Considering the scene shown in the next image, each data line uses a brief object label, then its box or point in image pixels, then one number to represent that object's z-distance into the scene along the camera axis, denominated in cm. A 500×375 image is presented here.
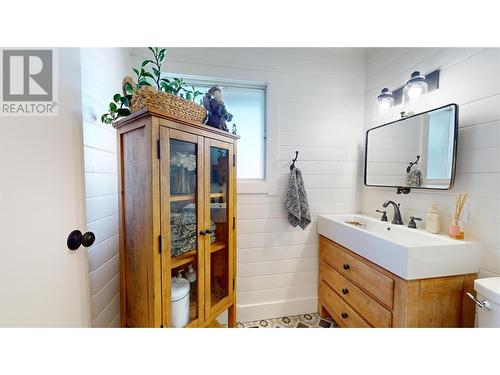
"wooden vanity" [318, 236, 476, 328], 90
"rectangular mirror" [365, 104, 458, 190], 107
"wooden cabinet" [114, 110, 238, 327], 79
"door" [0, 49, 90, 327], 52
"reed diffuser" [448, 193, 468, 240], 101
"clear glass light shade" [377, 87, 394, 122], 143
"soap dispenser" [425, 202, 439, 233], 112
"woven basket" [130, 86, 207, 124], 77
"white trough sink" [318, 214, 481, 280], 88
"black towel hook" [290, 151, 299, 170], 161
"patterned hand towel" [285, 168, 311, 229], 154
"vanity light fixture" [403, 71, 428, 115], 119
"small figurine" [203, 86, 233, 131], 105
